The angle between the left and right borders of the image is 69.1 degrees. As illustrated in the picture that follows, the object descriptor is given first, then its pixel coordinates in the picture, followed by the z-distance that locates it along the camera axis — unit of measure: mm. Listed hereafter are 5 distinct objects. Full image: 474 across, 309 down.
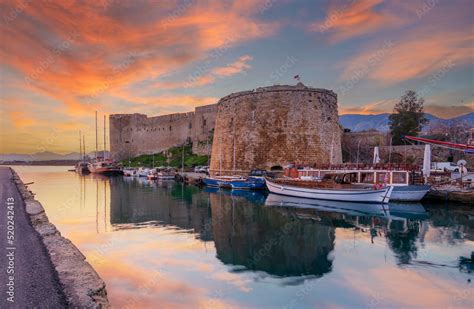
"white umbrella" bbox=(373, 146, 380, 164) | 21628
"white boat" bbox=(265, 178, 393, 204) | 16797
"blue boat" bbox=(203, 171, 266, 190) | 23516
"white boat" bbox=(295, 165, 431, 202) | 17047
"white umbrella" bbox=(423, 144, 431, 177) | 17220
